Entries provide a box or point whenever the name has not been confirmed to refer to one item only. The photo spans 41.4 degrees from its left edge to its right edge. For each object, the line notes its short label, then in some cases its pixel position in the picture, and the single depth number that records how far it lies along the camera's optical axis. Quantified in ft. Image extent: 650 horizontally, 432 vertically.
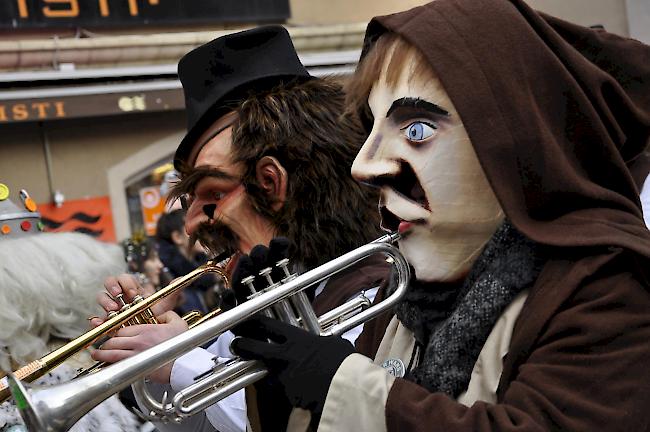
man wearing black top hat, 8.12
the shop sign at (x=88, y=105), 26.45
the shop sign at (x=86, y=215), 29.25
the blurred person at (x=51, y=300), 8.54
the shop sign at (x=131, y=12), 28.63
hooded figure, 4.35
